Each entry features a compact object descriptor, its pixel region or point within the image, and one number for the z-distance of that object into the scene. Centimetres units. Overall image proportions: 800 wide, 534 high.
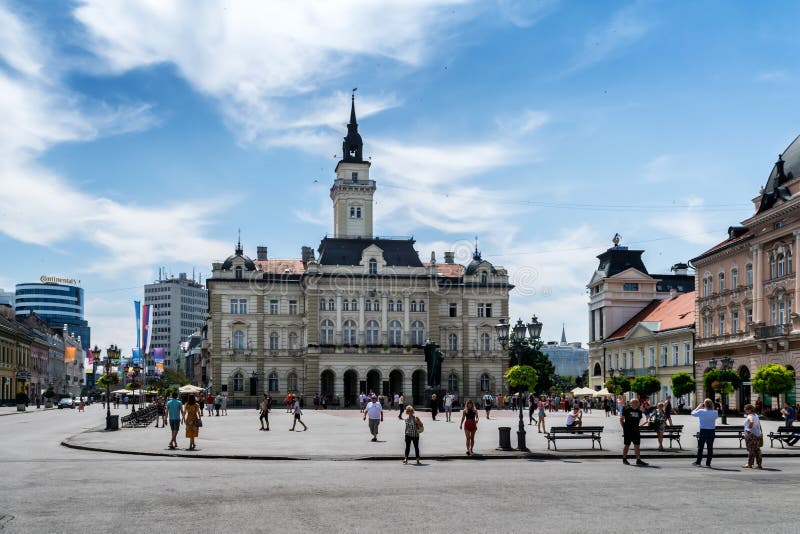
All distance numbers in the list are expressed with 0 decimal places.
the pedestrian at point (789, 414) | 3725
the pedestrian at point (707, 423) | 2502
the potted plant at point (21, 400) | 8111
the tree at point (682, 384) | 6638
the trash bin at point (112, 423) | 4194
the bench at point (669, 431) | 3092
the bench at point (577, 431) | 3033
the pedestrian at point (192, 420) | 3008
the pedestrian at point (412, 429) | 2573
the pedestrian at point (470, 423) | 2795
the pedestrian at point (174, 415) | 3044
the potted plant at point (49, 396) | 10782
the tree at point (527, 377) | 8319
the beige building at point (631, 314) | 8500
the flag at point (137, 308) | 7300
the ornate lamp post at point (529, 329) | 3275
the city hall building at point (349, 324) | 9956
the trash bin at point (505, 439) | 2961
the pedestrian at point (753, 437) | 2438
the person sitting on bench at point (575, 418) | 3291
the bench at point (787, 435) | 3194
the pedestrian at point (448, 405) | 5434
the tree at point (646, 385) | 7462
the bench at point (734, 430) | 3169
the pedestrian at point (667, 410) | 3547
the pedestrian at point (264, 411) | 4322
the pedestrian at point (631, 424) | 2481
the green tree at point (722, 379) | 5609
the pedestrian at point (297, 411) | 4322
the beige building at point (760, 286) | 5728
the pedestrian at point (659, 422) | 2991
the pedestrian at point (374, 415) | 3432
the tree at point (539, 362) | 11956
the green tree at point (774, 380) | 5203
